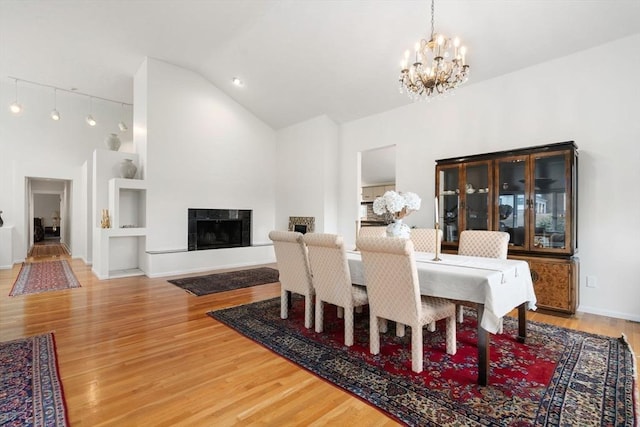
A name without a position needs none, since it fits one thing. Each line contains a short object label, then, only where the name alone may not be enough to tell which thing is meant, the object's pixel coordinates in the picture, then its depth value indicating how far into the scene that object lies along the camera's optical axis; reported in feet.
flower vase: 9.72
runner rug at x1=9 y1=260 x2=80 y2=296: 15.06
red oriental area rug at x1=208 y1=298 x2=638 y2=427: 5.70
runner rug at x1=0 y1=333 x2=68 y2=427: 5.62
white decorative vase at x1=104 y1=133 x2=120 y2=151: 20.52
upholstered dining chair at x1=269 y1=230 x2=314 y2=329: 9.73
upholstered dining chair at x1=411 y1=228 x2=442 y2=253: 11.45
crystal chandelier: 9.25
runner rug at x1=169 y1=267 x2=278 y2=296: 15.05
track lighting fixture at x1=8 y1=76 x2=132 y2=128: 19.55
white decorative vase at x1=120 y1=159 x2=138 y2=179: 18.34
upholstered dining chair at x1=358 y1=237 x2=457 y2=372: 7.06
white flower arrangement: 9.39
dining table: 6.57
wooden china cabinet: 11.08
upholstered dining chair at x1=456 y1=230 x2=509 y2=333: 9.75
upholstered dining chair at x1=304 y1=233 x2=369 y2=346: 8.50
